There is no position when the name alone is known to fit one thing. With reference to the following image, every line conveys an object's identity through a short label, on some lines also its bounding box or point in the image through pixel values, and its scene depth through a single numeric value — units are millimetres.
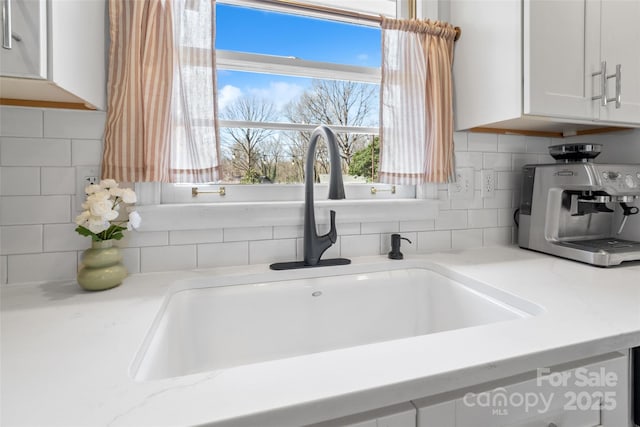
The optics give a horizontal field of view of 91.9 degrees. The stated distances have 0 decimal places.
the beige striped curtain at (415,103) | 1269
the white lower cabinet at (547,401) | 499
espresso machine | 1092
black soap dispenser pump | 1196
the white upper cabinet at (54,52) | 617
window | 1220
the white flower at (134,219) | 868
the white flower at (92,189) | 844
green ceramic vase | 836
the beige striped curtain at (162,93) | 965
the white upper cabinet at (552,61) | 1093
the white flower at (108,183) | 858
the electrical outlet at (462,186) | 1387
